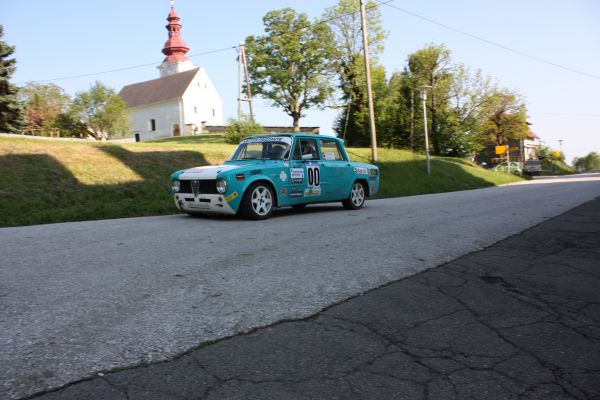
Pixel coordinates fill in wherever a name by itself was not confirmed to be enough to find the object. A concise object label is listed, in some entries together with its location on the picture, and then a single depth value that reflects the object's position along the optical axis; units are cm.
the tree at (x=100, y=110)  4334
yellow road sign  4681
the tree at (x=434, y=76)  4706
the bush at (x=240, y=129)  2806
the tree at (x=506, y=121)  5438
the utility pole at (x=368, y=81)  2384
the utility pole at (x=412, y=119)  4527
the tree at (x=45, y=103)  3893
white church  6669
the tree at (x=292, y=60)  4978
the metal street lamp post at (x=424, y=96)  2740
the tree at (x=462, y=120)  4688
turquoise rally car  850
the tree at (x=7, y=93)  2691
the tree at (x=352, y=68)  4856
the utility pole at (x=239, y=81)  3593
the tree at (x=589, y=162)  11888
